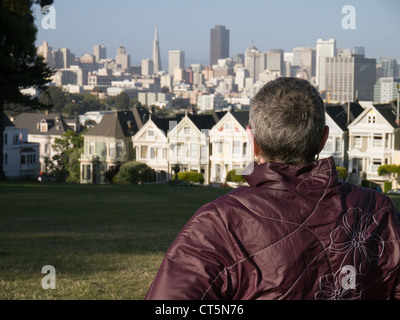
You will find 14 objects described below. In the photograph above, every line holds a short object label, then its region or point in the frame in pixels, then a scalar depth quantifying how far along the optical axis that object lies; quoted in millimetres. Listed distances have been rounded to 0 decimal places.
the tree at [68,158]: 62938
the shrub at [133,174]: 48156
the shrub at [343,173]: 48772
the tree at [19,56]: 29781
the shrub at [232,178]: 45059
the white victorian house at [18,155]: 70438
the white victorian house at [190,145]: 55656
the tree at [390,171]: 49219
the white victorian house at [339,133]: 52831
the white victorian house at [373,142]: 51875
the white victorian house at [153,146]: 57156
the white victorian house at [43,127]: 92375
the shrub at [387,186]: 48056
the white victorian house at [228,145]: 53938
